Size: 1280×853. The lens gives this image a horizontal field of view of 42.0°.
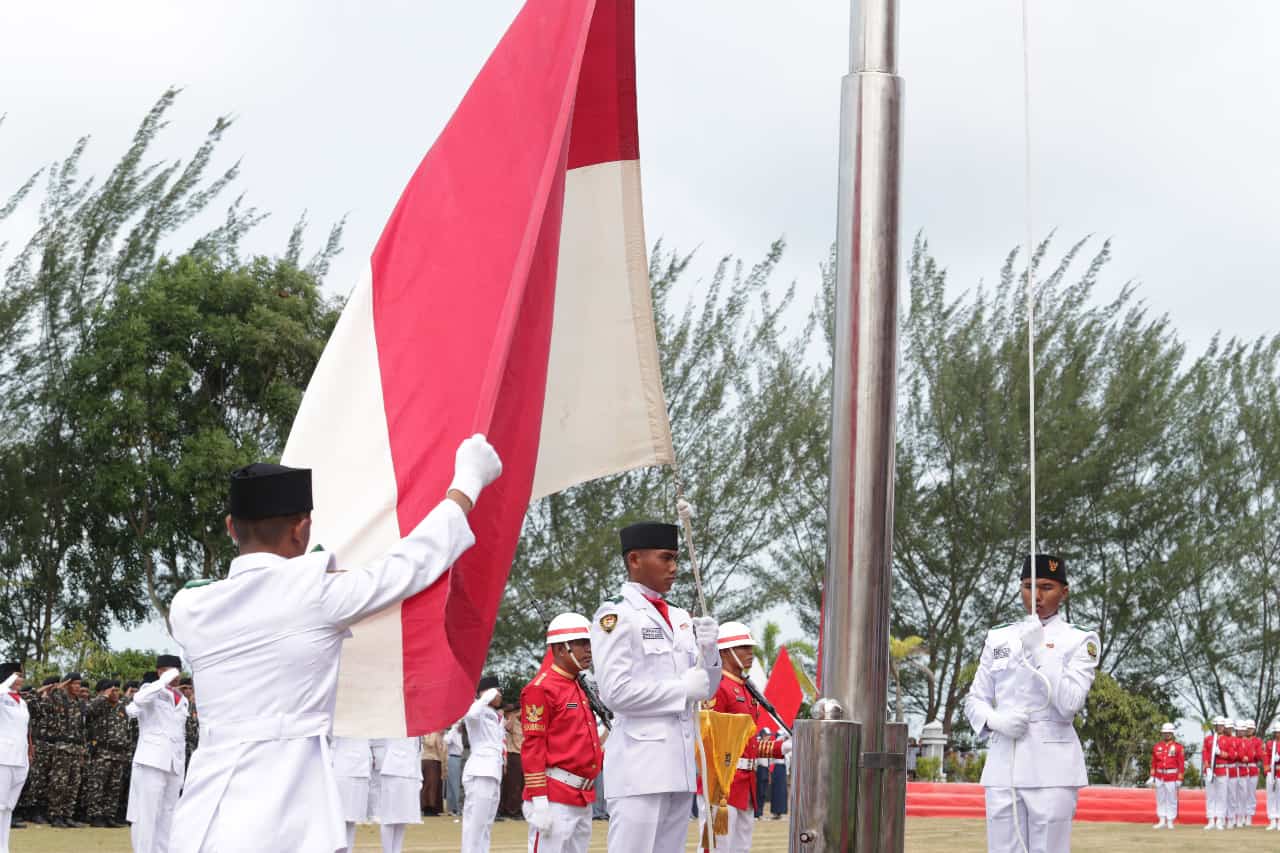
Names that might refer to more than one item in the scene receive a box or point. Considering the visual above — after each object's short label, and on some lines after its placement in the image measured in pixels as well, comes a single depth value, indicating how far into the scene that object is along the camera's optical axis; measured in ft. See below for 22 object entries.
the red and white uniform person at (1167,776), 84.84
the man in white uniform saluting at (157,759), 46.70
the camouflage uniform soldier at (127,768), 67.51
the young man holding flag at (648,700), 24.08
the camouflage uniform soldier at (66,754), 64.64
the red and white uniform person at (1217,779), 88.84
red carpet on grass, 91.35
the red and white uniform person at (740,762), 38.37
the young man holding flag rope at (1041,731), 27.25
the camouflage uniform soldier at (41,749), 64.28
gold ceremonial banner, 33.50
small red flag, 49.83
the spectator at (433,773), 83.87
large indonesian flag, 14.80
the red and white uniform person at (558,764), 31.17
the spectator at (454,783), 82.64
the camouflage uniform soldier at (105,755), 66.64
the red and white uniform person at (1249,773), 90.48
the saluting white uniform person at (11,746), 48.48
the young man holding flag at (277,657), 13.14
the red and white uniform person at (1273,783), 90.53
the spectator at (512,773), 83.10
